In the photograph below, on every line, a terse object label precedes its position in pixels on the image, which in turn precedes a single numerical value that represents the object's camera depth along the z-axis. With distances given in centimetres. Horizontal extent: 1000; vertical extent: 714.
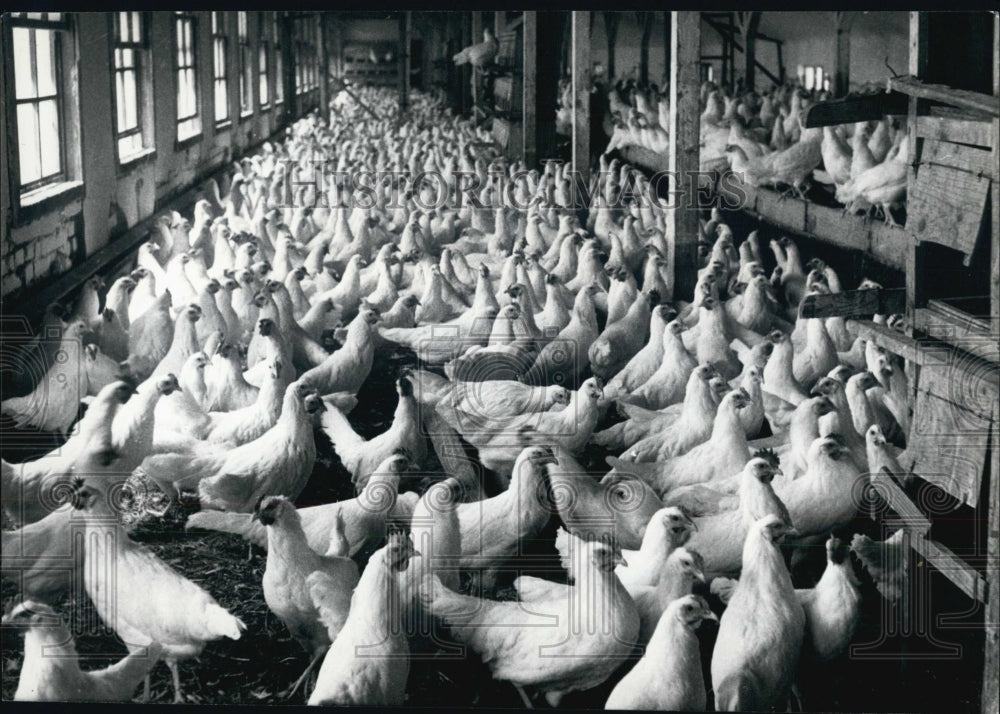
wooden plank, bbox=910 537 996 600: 322
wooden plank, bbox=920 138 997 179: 328
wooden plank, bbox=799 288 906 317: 397
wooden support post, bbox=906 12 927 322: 382
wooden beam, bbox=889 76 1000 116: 310
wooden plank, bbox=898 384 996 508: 331
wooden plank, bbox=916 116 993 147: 331
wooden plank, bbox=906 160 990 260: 334
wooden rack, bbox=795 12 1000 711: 318
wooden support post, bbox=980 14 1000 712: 308
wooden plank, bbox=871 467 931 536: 364
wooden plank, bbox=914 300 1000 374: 330
